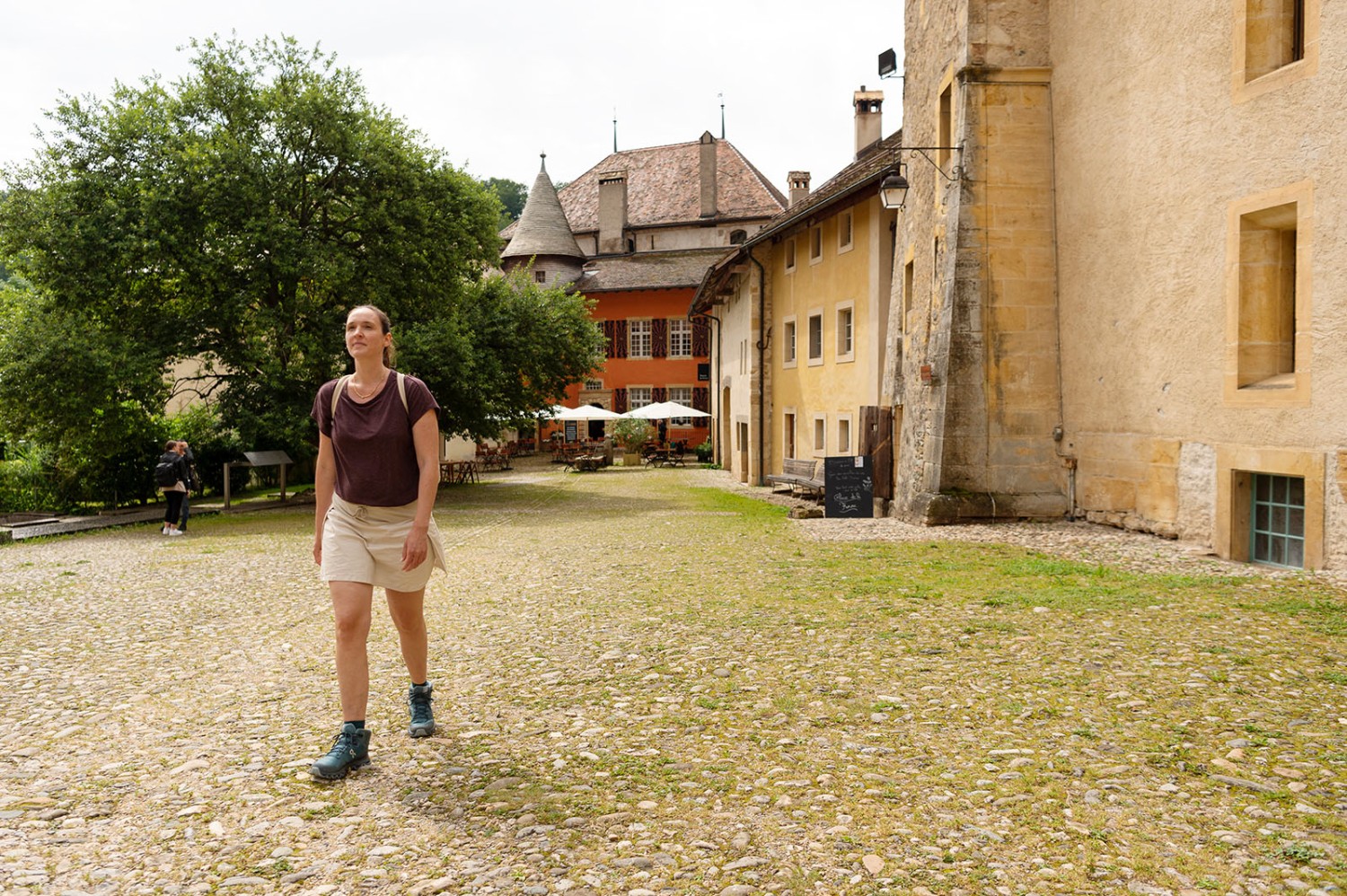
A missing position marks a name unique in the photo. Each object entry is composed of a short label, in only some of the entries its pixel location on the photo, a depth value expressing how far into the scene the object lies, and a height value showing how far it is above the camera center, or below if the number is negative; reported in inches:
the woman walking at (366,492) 167.3 -11.4
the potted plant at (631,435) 1766.7 -18.7
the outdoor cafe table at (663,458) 1676.9 -56.5
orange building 1987.0 +400.8
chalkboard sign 661.3 -44.6
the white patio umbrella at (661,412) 1643.7 +21.6
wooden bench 810.8 -45.4
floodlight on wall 841.5 +311.3
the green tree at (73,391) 730.2 +29.2
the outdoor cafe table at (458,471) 1254.9 -59.4
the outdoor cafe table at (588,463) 1558.8 -60.3
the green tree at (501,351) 888.9 +75.7
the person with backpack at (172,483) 679.1 -38.4
